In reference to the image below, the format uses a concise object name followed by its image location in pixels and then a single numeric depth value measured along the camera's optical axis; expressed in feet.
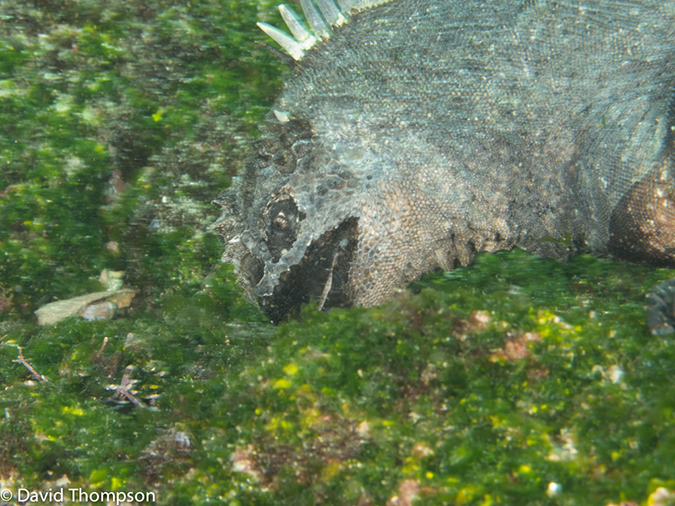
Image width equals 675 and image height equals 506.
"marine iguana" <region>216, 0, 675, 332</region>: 8.63
